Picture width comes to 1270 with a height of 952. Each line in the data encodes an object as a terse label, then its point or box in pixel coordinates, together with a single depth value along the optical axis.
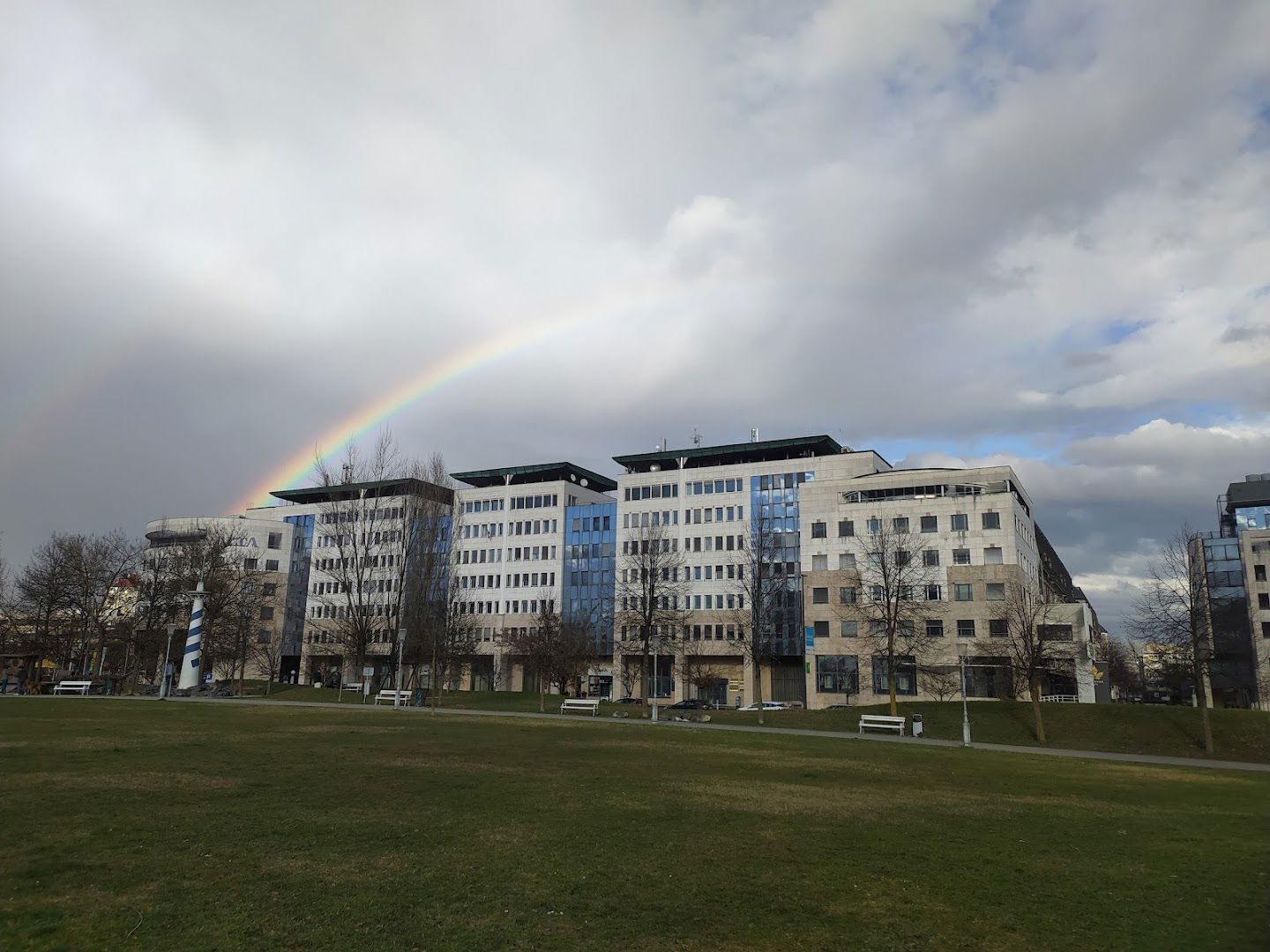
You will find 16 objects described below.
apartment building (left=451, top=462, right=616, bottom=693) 119.00
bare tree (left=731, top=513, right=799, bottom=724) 100.00
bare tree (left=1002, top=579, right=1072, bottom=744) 52.28
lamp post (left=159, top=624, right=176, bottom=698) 57.19
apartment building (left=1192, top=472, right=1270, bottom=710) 95.12
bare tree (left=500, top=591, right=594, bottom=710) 86.06
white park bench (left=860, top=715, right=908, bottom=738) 52.28
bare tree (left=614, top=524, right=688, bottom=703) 78.38
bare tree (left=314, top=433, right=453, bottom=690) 70.31
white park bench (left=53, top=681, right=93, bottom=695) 60.42
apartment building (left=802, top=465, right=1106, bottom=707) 84.56
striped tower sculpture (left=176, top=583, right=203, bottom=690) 63.16
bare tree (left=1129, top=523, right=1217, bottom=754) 49.78
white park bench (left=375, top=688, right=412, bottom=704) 65.75
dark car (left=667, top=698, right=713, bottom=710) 86.72
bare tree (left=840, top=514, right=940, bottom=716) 76.66
